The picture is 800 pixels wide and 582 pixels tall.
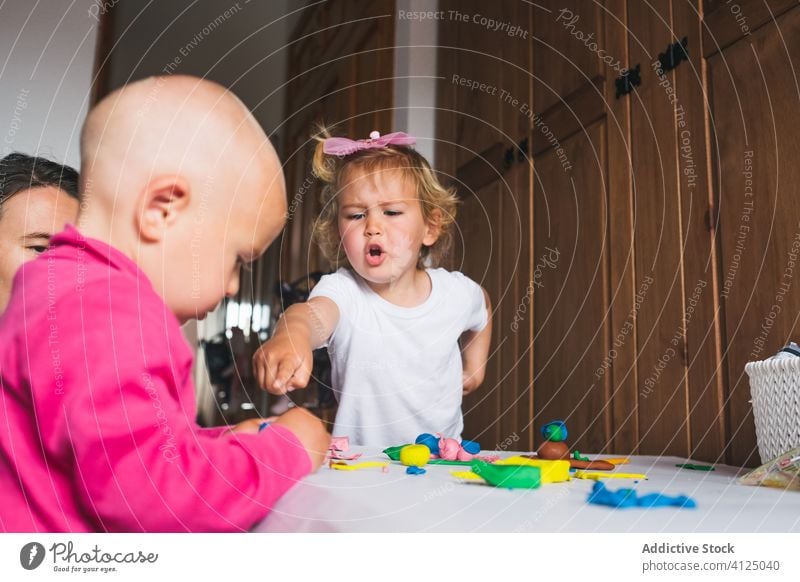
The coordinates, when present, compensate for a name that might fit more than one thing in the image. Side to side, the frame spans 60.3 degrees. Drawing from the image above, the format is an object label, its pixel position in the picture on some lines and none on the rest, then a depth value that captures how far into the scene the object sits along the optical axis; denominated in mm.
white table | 393
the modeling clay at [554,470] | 476
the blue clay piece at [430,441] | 625
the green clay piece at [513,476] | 447
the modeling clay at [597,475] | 511
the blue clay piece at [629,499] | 413
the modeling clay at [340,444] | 592
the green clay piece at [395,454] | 572
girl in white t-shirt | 657
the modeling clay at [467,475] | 478
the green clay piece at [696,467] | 608
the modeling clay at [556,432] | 602
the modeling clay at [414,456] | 548
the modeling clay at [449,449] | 597
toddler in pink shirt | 367
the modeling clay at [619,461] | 635
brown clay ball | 583
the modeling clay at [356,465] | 524
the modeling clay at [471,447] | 640
